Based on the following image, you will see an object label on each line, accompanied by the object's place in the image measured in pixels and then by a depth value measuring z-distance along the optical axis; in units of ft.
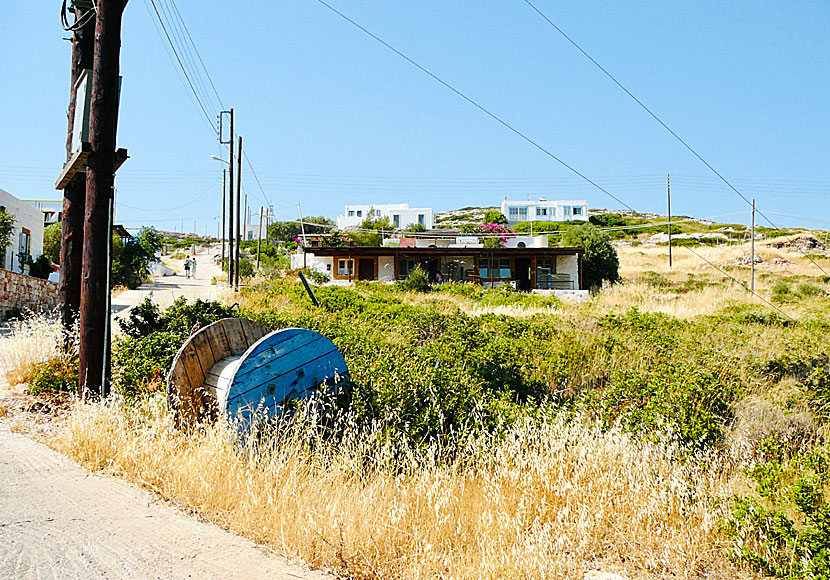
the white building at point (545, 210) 410.52
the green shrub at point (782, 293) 103.97
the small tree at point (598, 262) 146.61
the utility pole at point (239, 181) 130.31
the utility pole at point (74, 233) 32.68
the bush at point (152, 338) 24.48
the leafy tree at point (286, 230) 364.99
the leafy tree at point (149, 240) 141.59
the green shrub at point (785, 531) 13.16
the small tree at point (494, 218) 380.17
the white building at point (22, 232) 95.61
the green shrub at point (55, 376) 25.11
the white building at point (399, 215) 387.14
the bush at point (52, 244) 125.49
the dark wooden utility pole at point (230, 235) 117.31
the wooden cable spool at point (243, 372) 19.66
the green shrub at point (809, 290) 116.67
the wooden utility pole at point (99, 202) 24.34
